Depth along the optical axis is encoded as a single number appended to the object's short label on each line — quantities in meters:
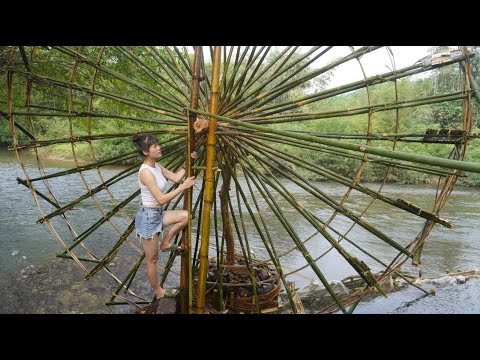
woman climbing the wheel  2.71
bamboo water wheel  2.91
